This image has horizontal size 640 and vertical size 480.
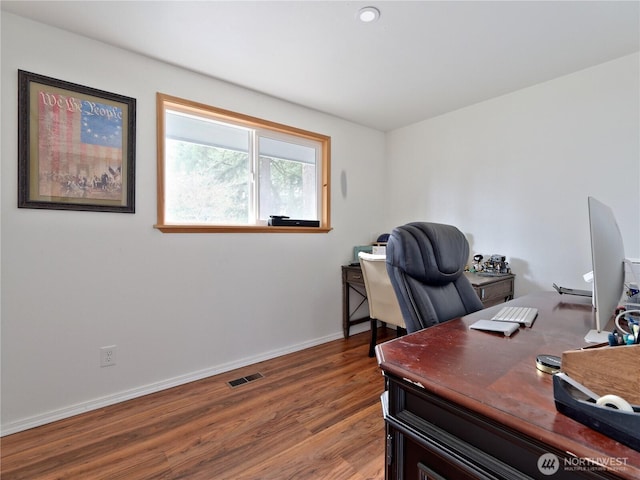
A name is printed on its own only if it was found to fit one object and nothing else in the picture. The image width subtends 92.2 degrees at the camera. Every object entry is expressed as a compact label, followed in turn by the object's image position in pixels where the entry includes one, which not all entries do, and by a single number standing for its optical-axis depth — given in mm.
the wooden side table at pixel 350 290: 3000
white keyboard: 1176
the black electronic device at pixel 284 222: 2705
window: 2277
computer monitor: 790
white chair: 2453
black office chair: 1213
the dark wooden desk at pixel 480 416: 507
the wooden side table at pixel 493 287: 2256
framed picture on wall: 1709
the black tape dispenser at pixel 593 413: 493
